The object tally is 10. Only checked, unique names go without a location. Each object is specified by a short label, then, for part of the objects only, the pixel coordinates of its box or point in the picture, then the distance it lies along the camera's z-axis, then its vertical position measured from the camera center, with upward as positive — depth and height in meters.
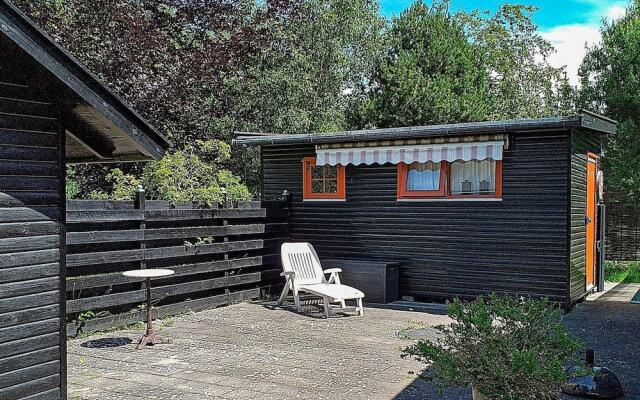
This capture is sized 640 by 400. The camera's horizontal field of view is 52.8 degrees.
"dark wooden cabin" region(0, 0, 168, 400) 3.51 +0.03
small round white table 6.79 -1.21
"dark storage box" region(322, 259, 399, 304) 9.58 -1.25
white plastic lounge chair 8.46 -1.20
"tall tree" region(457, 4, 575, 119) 25.83 +5.79
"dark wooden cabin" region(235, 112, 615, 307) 8.77 -0.07
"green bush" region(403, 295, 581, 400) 3.47 -0.88
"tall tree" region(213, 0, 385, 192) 18.52 +3.87
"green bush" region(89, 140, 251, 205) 11.17 +0.23
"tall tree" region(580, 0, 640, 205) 15.62 +2.54
